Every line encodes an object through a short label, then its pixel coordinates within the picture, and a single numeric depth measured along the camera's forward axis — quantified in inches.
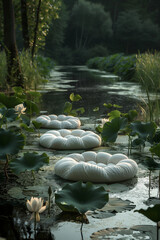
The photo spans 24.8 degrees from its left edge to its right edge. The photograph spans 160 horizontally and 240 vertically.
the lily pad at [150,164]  91.2
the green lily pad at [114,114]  157.8
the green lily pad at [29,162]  92.5
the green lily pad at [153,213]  65.3
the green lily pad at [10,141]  96.5
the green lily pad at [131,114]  162.6
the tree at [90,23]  1670.8
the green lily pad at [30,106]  169.5
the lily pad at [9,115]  121.8
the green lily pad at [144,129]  118.0
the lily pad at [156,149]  91.3
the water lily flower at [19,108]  136.9
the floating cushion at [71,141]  140.2
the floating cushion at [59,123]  177.3
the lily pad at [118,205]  84.4
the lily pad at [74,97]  200.3
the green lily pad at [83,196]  71.9
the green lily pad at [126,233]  71.7
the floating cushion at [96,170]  103.7
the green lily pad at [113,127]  126.8
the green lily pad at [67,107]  197.7
